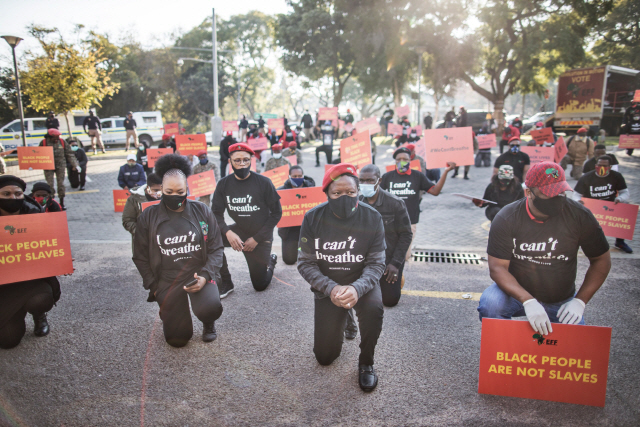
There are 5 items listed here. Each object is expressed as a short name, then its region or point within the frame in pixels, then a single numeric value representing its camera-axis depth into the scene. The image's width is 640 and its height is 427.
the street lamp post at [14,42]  14.37
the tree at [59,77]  20.64
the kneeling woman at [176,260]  4.09
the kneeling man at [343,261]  3.48
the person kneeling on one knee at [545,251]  3.27
